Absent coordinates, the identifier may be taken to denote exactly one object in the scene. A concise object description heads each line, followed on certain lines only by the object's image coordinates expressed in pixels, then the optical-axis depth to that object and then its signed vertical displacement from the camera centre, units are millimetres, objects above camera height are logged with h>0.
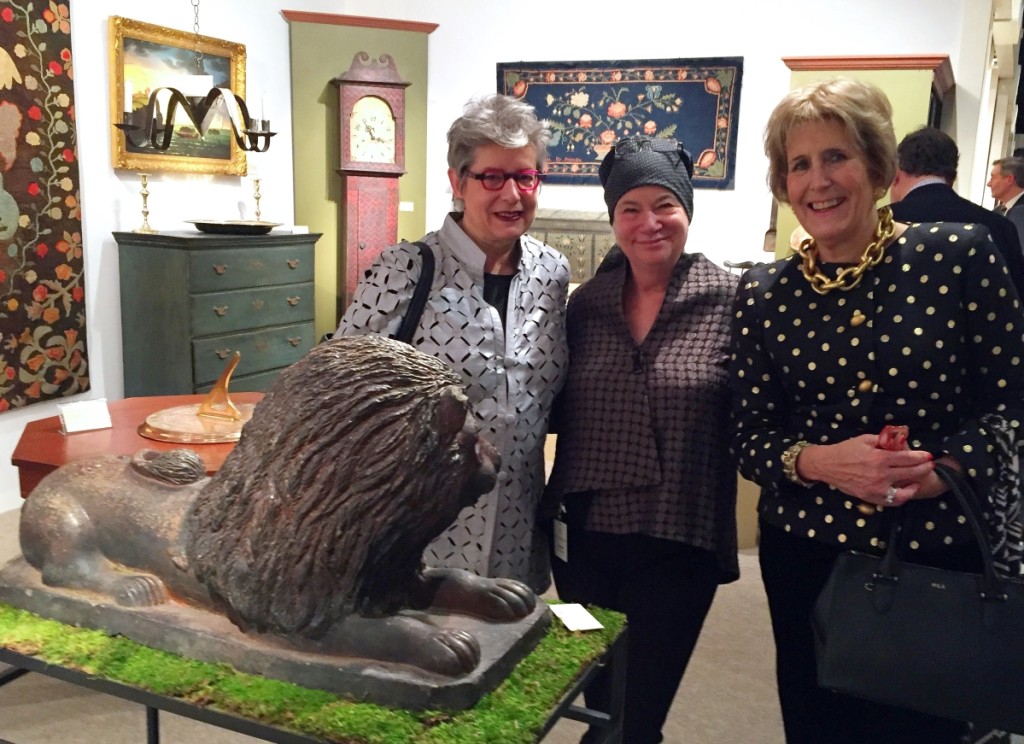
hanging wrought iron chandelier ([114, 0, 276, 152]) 3232 +280
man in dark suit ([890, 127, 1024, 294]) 2591 +68
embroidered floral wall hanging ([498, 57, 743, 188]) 5586 +598
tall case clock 5703 +249
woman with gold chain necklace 1419 -240
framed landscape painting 4559 +579
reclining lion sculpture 1165 -400
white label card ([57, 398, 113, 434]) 2703 -678
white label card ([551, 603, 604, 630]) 1419 -646
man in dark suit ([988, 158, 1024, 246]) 4055 +142
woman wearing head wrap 1684 -434
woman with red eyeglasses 1713 -224
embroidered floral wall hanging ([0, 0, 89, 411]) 3912 -120
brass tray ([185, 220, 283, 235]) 4746 -198
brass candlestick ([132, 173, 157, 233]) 4617 -90
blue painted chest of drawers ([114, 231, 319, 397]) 4453 -590
